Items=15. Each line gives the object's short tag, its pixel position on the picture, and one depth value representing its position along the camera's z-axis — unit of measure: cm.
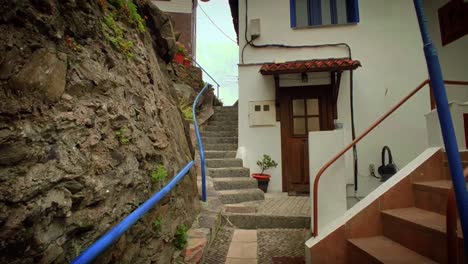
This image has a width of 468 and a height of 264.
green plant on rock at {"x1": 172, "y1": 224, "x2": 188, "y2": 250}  223
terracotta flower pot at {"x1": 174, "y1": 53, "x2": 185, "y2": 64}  763
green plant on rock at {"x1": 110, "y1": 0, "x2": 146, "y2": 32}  227
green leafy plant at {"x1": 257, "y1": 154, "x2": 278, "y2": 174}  534
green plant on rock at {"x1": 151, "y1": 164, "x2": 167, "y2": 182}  197
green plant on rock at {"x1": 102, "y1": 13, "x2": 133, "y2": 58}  193
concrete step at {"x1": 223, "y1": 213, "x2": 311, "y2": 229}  346
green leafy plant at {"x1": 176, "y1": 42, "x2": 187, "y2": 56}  772
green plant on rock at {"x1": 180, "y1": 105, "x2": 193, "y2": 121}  552
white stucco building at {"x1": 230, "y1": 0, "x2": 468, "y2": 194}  534
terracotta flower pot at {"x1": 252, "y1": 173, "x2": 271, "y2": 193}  514
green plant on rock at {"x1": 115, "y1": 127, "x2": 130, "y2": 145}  170
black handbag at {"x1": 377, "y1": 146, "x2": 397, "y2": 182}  490
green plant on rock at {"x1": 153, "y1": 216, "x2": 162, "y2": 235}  192
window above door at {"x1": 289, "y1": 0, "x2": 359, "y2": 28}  584
